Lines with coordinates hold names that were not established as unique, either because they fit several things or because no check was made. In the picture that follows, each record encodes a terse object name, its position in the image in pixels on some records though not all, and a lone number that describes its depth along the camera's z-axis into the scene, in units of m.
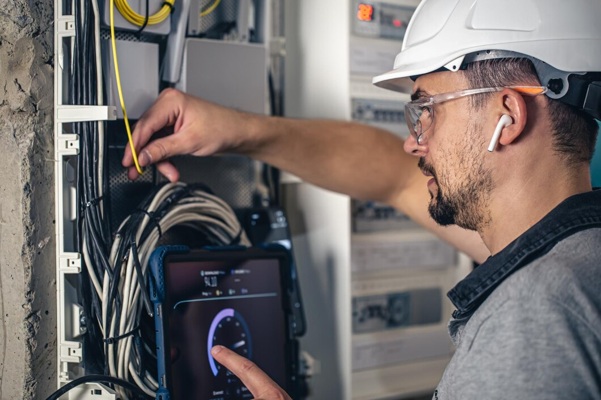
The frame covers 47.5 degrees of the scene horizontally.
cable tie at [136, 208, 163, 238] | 1.49
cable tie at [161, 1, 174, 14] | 1.55
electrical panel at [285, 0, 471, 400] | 1.87
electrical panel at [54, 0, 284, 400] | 1.39
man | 0.98
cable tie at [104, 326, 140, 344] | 1.38
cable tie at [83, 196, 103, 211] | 1.39
